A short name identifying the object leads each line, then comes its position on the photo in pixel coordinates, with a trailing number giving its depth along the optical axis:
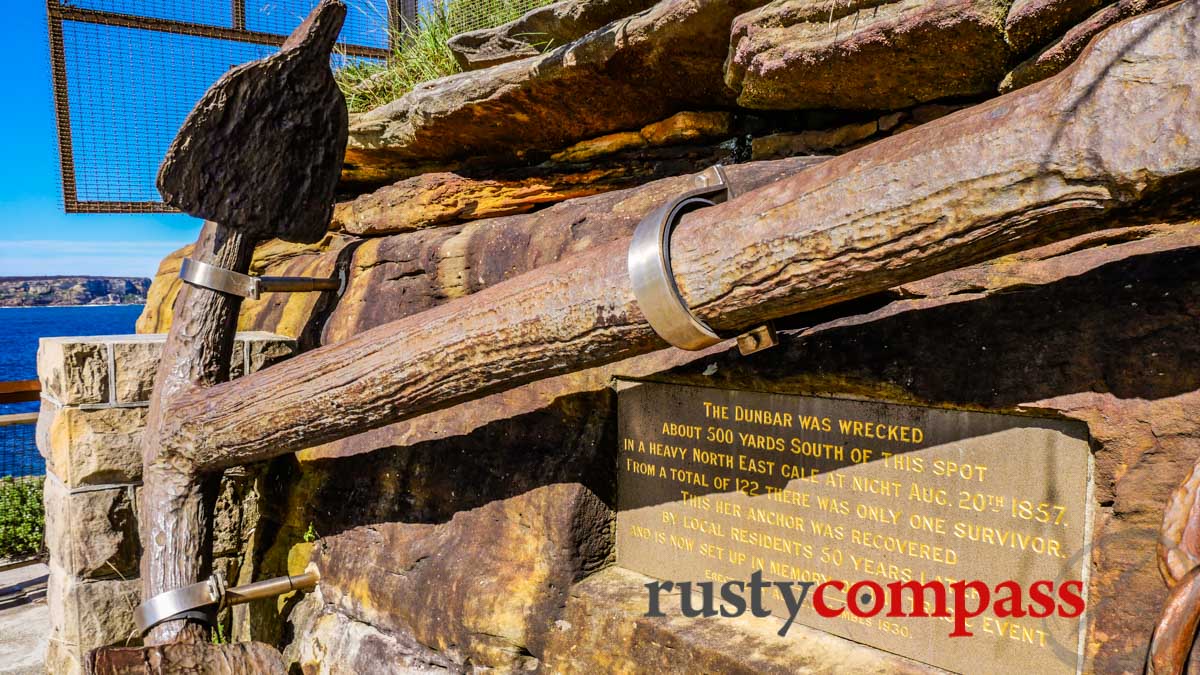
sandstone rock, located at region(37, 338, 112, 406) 3.23
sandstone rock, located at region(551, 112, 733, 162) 3.28
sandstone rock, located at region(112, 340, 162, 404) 3.36
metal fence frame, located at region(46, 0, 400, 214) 4.58
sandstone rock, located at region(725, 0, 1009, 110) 2.17
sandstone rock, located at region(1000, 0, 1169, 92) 1.84
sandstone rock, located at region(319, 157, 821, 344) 2.89
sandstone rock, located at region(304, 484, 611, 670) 2.65
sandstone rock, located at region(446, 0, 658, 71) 3.37
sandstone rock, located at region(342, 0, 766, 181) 2.84
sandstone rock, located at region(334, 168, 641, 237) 3.78
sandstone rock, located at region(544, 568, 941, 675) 2.14
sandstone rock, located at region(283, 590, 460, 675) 2.88
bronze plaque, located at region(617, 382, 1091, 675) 1.86
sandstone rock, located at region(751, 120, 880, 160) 2.78
